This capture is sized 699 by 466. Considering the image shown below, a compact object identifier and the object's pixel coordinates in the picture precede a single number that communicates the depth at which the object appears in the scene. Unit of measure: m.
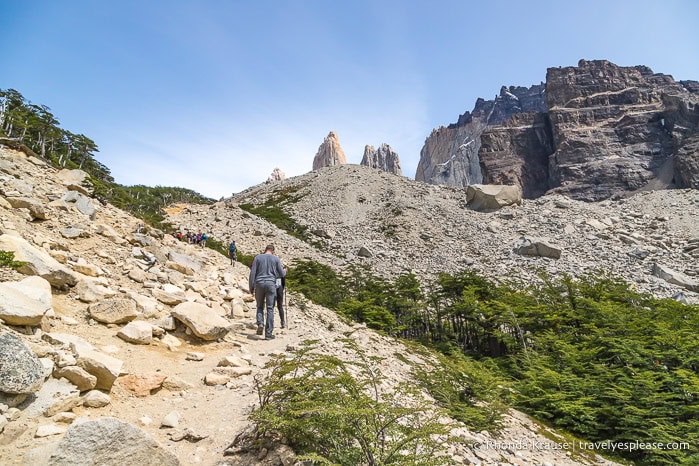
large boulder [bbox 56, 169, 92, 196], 11.41
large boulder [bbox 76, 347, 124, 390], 3.72
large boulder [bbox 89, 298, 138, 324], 5.54
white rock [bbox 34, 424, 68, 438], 2.88
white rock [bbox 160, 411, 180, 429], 3.65
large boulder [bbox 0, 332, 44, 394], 2.90
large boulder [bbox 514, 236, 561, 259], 29.92
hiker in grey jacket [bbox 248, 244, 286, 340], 7.55
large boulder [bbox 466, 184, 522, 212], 43.38
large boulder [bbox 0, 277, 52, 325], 3.79
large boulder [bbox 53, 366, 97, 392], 3.52
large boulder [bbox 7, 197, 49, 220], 7.66
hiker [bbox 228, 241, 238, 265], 17.76
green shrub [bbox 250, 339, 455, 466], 2.96
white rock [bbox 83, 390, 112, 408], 3.52
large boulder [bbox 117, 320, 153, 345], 5.34
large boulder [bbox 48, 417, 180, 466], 2.52
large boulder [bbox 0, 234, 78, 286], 5.28
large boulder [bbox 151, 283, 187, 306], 7.21
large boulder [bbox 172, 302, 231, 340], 6.30
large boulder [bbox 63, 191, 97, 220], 9.84
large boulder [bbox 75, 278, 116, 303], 5.84
